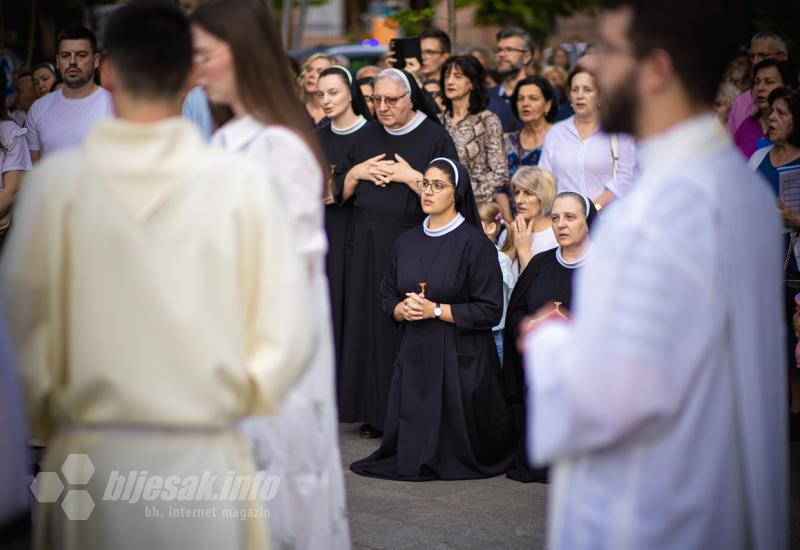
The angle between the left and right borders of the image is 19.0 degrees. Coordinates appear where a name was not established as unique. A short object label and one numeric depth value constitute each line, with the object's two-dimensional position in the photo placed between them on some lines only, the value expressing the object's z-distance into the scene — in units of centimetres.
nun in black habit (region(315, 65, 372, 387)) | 1611
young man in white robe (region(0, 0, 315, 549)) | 538
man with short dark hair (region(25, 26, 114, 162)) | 1437
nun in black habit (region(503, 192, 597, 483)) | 1323
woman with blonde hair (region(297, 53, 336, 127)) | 1911
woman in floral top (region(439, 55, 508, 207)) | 1714
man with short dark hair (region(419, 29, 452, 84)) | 2115
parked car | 3401
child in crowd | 1561
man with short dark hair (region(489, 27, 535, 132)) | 2046
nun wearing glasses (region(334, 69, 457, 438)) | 1540
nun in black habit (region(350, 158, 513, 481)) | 1361
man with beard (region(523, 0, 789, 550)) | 502
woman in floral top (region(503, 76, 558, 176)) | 1823
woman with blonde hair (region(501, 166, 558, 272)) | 1535
